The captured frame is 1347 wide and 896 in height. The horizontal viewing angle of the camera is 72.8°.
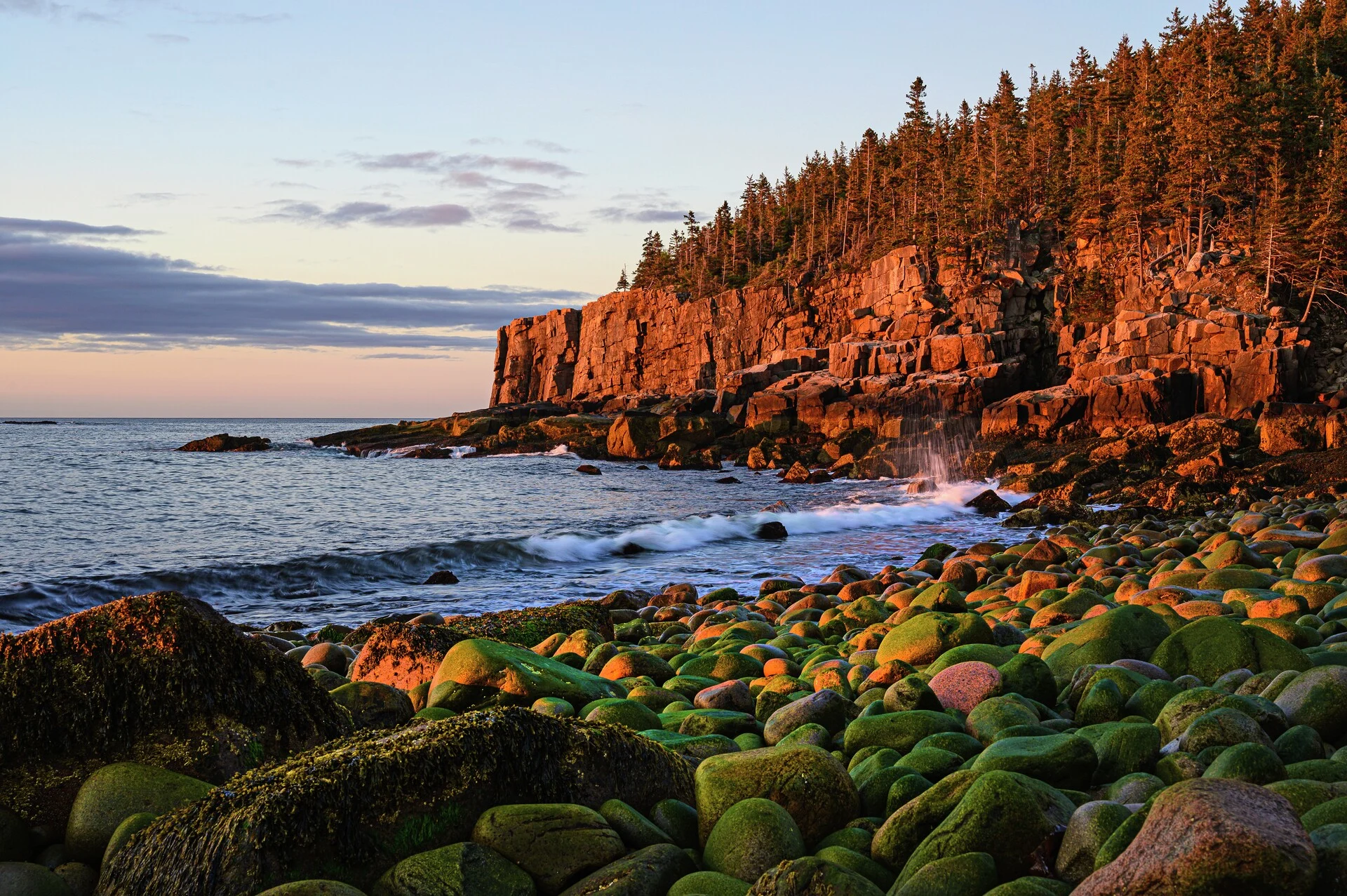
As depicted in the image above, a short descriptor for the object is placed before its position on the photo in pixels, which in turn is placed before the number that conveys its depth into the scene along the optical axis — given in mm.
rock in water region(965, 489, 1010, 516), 25734
